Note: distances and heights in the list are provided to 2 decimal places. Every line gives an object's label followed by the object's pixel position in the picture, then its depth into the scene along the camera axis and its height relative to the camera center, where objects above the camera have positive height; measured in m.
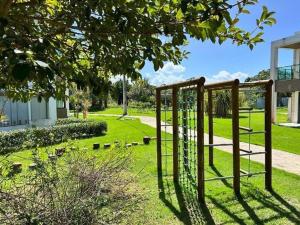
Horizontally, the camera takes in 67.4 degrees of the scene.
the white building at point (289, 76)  14.97 +2.00
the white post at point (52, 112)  15.44 -0.39
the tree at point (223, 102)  19.25 +0.27
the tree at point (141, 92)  39.55 +2.43
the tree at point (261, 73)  57.99 +8.49
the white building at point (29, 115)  13.46 -0.54
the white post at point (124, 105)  24.09 +0.04
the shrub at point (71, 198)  2.32 -1.08
